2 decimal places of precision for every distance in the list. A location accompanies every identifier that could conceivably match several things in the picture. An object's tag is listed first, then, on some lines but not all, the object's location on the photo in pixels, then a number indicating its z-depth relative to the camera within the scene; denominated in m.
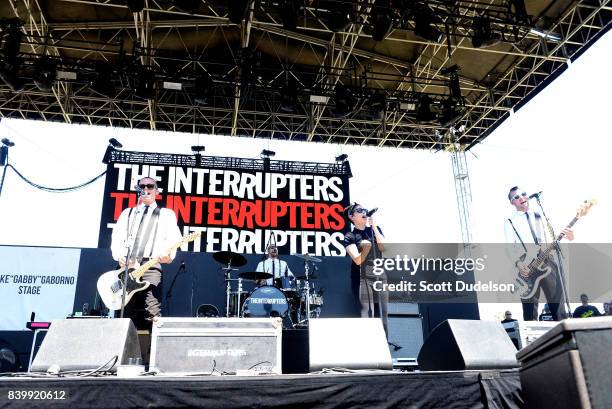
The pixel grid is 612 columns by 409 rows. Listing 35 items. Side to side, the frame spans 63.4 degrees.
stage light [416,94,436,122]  10.43
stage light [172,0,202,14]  7.61
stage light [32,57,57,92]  9.10
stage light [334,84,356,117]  10.11
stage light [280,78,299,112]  9.98
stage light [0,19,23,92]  8.37
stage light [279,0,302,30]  7.90
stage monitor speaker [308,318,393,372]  2.96
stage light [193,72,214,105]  9.70
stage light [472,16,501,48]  8.41
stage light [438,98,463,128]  9.91
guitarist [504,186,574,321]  6.08
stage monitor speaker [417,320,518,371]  2.93
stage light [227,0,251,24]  7.47
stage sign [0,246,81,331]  8.59
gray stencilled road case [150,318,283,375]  3.27
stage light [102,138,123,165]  10.95
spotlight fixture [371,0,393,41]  8.19
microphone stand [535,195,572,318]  5.74
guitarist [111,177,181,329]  5.59
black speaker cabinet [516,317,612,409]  1.42
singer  5.99
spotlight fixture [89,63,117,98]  9.37
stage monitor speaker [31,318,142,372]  2.75
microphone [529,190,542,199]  5.70
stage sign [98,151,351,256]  10.77
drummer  9.35
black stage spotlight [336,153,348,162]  12.05
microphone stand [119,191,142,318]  4.92
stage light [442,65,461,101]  9.92
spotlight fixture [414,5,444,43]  8.32
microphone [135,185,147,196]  6.03
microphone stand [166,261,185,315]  9.38
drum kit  7.35
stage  2.28
